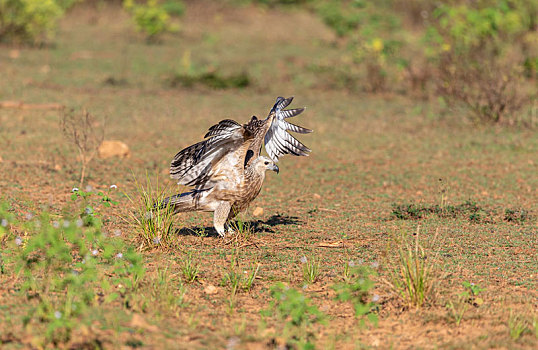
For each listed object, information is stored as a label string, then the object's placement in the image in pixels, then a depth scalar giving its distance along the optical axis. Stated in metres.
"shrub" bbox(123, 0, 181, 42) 37.37
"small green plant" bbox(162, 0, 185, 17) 44.06
